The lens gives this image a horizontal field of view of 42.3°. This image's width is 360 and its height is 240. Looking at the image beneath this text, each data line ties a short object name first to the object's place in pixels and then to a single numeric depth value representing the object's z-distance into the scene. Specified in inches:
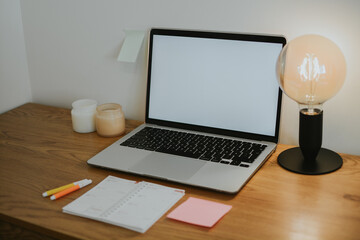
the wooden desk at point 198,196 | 36.1
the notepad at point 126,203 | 37.8
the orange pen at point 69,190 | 41.8
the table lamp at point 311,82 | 41.8
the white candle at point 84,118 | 56.0
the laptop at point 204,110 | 46.2
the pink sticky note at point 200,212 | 37.4
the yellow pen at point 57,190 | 42.5
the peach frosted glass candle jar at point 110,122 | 54.2
